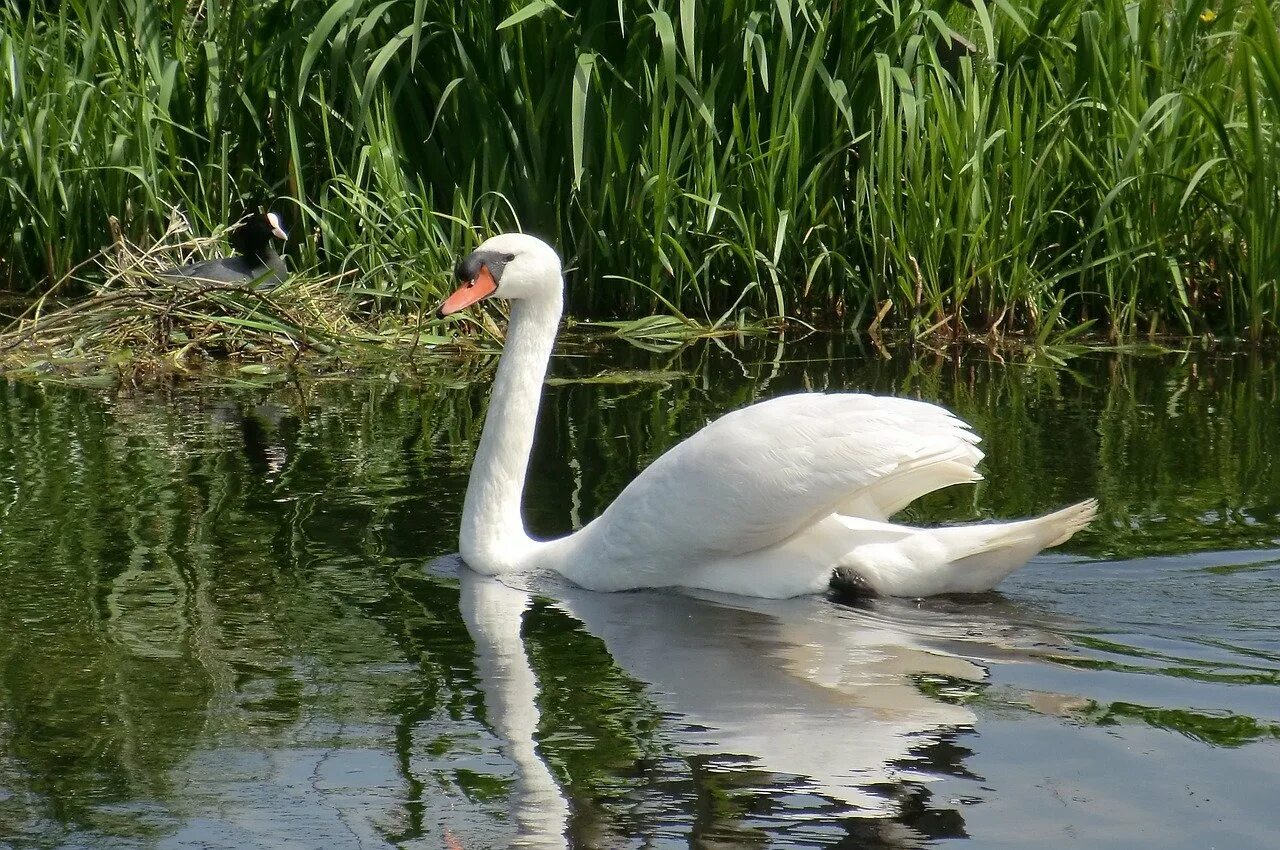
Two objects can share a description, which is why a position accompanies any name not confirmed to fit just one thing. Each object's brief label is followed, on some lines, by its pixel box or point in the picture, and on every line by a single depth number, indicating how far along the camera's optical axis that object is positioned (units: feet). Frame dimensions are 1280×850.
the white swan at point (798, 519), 28.63
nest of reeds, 49.70
